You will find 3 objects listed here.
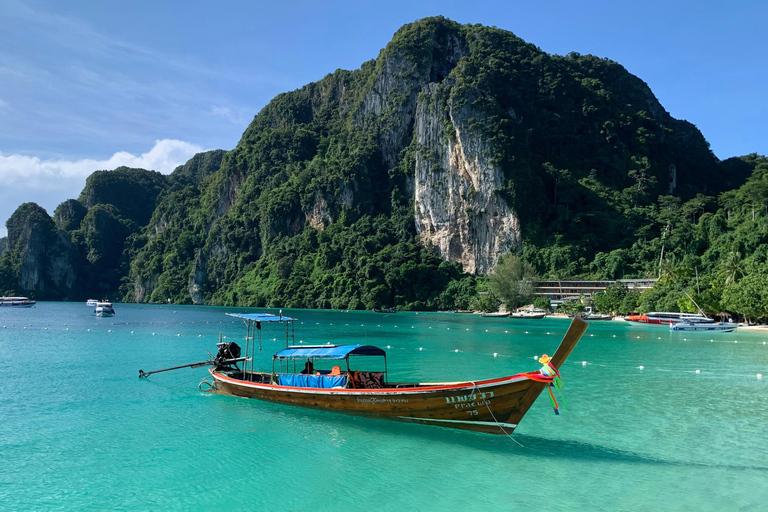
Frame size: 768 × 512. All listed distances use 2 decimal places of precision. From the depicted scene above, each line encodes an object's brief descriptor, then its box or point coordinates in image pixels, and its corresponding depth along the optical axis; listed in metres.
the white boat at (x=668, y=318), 65.69
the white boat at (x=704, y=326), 60.73
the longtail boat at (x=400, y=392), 15.53
